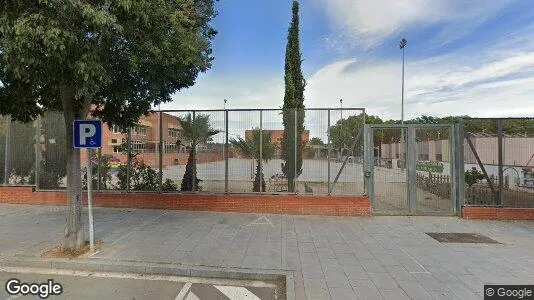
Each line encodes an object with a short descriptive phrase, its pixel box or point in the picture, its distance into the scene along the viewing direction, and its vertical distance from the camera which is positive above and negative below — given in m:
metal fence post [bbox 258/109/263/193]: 10.47 -0.08
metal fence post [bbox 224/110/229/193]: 10.58 +0.06
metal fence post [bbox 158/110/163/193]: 10.84 -0.19
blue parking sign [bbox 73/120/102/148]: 6.26 +0.37
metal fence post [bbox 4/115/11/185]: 11.54 +0.04
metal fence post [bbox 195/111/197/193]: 10.73 -0.21
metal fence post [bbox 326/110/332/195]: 10.30 +0.23
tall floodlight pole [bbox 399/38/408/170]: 30.93 +9.34
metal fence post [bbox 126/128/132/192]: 10.99 -0.09
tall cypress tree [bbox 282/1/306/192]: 10.44 +1.72
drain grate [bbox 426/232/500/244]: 7.57 -1.88
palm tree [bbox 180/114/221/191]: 10.78 +0.59
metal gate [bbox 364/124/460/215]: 10.02 -0.57
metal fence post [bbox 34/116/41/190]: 11.19 +0.13
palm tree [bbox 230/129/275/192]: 10.55 +0.20
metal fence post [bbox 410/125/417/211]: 10.04 -0.37
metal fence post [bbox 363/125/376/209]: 9.96 -0.25
